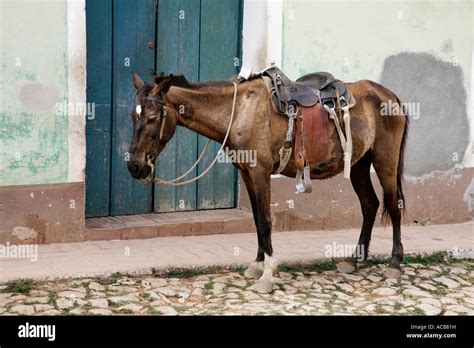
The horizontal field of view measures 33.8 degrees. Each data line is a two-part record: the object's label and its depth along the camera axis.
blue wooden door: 8.70
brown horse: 6.40
